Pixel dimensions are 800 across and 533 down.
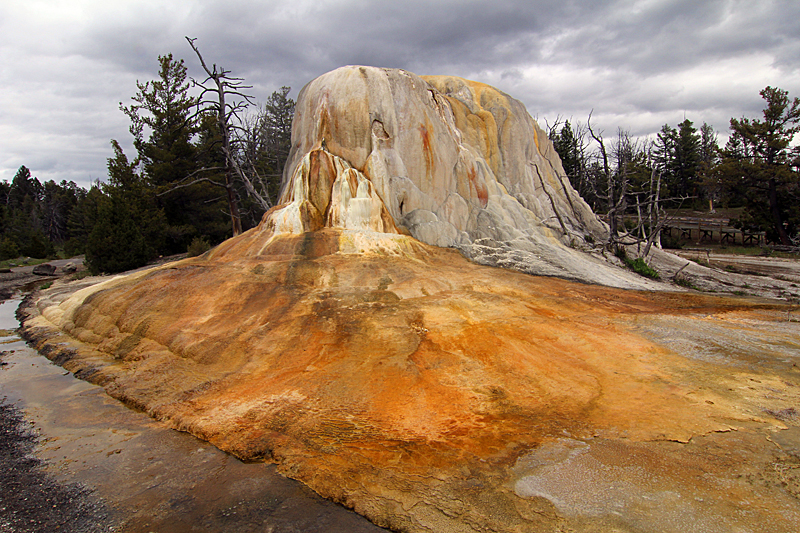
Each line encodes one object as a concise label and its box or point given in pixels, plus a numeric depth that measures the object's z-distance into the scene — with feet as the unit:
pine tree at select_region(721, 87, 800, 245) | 76.69
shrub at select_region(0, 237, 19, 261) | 88.53
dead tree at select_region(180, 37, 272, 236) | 52.06
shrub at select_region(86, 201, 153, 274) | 54.39
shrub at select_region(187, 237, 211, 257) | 59.67
